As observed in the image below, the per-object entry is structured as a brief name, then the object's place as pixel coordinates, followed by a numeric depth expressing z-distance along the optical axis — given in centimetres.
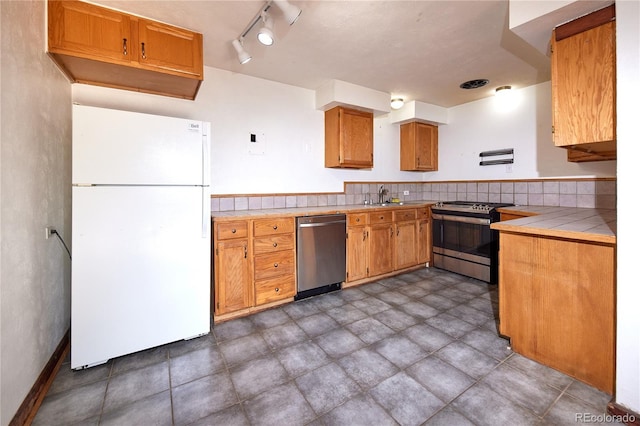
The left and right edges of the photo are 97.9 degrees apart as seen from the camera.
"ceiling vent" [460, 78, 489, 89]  337
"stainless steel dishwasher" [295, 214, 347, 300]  286
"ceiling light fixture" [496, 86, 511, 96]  358
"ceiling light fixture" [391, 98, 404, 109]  400
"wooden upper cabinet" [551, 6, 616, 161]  159
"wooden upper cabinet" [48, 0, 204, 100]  182
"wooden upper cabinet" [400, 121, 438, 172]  436
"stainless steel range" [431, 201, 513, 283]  331
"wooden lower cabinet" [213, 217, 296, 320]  243
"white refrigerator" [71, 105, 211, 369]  176
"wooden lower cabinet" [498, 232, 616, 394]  154
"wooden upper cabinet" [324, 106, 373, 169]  353
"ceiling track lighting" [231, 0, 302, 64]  173
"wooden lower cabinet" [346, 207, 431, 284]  325
